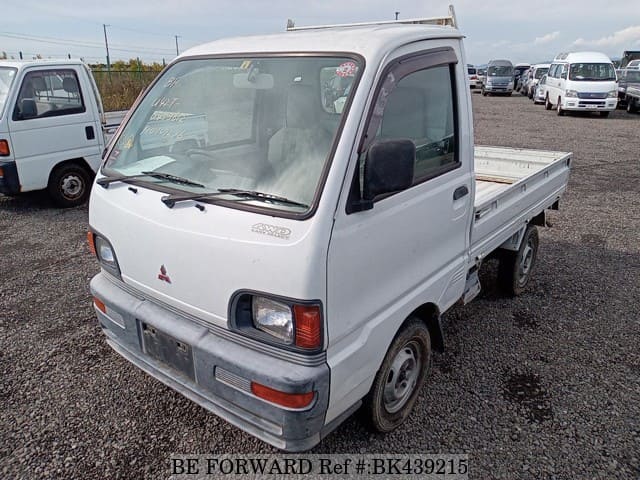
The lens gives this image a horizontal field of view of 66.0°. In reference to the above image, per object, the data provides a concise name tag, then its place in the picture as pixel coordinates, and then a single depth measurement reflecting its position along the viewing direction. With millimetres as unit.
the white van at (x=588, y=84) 17531
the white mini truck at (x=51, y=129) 6477
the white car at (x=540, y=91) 22278
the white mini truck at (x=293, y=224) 2064
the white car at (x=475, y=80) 31375
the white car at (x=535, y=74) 26094
